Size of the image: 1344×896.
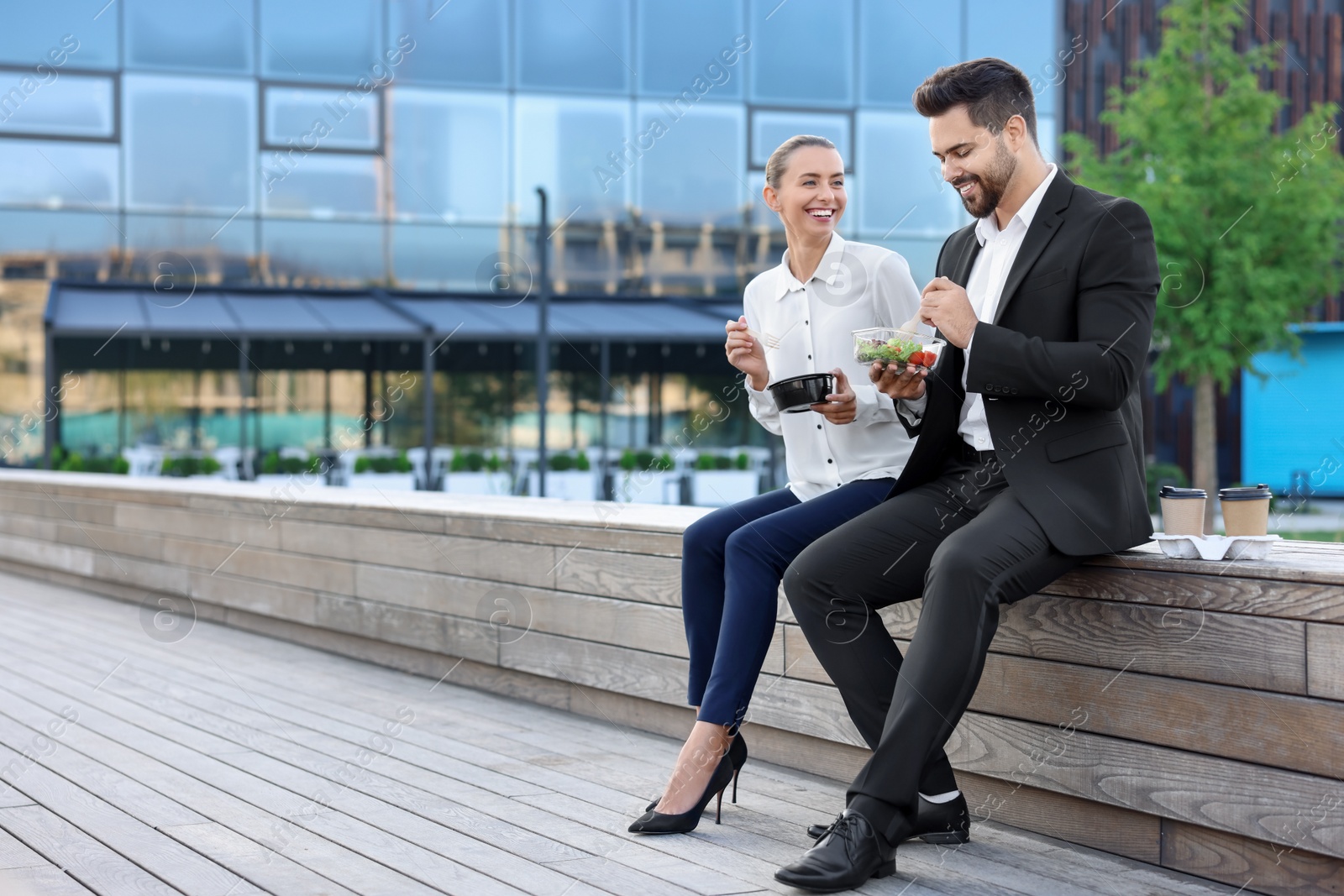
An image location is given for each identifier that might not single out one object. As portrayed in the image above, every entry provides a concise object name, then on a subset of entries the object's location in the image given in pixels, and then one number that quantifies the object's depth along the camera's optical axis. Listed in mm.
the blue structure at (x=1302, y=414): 25547
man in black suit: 2785
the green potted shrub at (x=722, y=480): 17016
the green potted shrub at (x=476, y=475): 17328
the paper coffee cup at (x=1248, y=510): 2898
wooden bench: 2691
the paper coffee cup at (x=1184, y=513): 2992
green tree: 17250
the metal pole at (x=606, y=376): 18875
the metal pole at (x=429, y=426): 18094
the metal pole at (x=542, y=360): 14461
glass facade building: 19000
